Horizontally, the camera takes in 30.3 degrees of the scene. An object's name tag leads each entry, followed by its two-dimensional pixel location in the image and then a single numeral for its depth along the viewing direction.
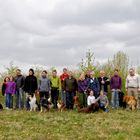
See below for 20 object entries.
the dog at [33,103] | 12.11
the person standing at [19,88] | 12.60
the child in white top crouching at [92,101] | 11.71
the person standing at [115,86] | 12.59
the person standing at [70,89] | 12.41
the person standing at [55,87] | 12.58
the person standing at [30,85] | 12.29
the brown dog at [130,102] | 12.26
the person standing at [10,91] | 12.75
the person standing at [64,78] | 12.71
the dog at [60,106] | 12.11
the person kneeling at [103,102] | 11.98
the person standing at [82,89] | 12.39
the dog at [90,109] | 11.58
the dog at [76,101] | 12.34
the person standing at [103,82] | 12.55
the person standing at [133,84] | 12.33
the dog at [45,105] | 11.92
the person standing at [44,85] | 12.26
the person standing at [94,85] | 12.28
